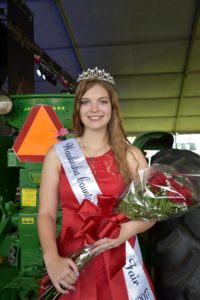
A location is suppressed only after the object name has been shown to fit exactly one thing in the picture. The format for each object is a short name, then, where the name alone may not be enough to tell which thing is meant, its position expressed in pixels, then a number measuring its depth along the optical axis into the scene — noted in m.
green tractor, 1.93
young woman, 1.21
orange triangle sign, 1.92
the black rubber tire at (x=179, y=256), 1.31
